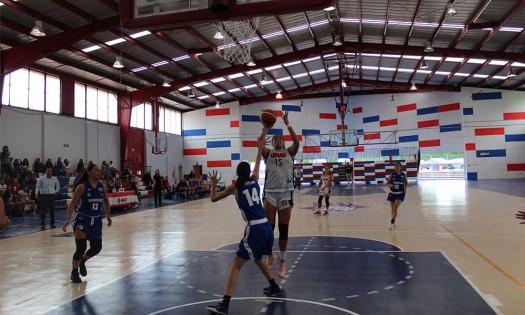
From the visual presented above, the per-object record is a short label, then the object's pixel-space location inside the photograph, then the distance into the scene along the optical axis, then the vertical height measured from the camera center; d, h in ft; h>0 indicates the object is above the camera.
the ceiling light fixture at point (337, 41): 70.90 +23.29
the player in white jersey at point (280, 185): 18.94 -0.74
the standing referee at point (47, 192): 39.09 -1.77
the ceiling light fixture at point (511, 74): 83.74 +19.75
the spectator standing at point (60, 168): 66.54 +1.12
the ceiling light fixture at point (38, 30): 46.98 +17.59
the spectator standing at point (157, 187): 67.92 -2.57
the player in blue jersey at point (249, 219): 14.24 -1.82
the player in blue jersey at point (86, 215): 18.92 -2.05
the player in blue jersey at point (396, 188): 33.32 -1.81
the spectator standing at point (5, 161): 56.29 +2.14
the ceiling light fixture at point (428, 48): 69.46 +21.26
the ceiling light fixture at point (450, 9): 52.56 +21.31
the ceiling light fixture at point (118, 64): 58.66 +16.54
